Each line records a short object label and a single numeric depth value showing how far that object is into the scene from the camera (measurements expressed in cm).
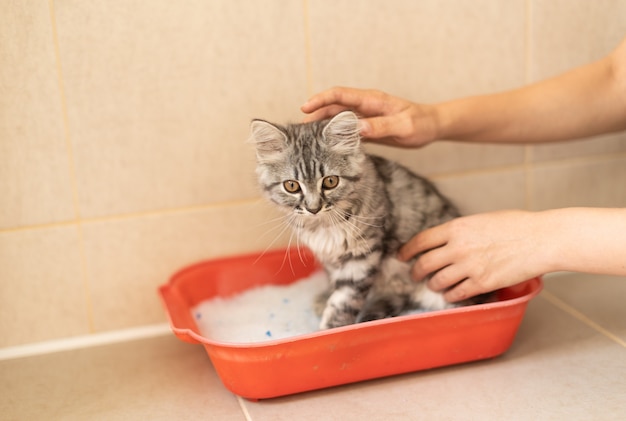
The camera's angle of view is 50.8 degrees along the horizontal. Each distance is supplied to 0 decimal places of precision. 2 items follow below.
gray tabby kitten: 147
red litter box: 131
